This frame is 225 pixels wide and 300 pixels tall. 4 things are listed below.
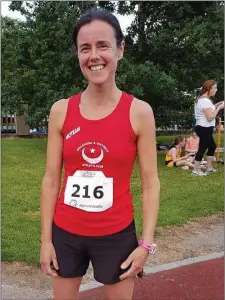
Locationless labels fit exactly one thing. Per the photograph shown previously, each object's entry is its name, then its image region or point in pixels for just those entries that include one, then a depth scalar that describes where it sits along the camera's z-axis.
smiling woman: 1.32
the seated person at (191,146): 7.12
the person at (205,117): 5.53
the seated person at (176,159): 6.65
